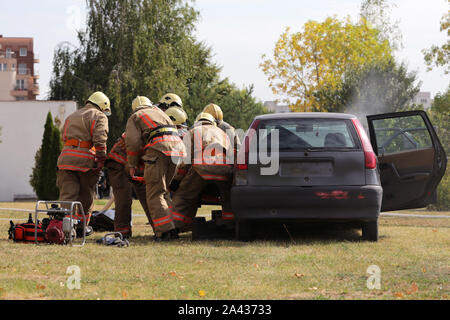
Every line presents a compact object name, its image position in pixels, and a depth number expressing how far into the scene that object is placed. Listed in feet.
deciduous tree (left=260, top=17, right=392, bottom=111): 151.84
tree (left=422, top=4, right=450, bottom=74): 112.68
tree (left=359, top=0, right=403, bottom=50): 181.06
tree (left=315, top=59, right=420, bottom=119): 134.92
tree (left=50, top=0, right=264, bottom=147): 118.32
